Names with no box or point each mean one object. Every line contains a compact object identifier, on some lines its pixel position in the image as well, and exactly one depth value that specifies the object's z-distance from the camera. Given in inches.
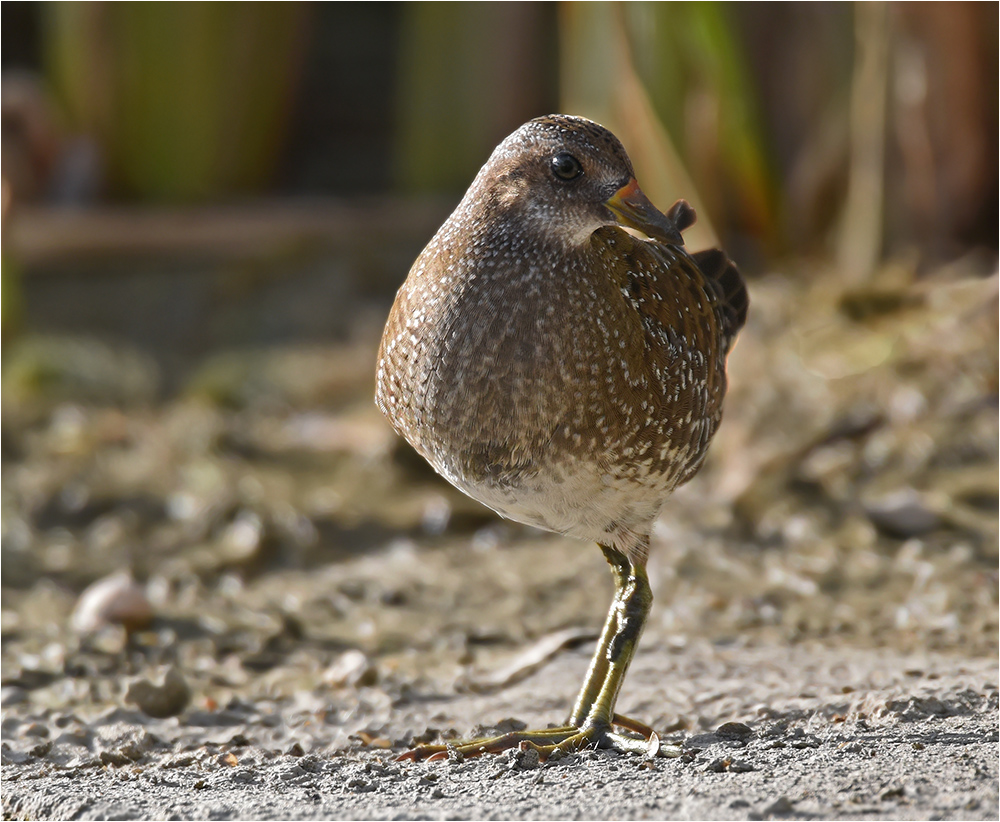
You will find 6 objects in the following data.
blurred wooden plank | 569.3
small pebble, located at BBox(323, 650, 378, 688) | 298.8
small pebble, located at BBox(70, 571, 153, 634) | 326.6
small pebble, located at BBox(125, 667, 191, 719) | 279.6
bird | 218.1
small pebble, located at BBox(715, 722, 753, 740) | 226.4
